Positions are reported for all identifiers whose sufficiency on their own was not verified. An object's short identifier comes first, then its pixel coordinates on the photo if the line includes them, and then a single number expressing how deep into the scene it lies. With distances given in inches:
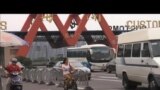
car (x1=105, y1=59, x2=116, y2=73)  1434.5
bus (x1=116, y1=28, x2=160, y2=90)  606.8
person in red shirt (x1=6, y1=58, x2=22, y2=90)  555.4
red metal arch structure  1946.9
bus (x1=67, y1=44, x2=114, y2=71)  1633.9
